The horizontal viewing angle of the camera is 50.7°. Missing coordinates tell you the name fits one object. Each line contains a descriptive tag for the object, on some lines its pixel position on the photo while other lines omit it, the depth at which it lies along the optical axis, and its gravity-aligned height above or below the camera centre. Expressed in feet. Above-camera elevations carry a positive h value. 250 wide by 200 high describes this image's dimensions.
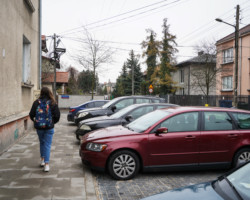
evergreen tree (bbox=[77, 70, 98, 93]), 214.07 +7.29
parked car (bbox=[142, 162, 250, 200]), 7.71 -2.98
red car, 17.02 -3.32
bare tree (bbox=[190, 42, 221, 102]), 84.07 +10.15
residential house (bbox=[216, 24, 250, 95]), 80.74 +10.33
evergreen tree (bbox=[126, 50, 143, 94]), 178.40 +11.03
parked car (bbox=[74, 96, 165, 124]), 34.17 -1.30
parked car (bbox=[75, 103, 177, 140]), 24.95 -2.46
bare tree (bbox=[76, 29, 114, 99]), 93.44 +11.75
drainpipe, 44.80 +11.39
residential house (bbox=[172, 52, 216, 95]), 84.48 +7.97
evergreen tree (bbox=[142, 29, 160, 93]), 132.16 +20.67
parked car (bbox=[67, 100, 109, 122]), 47.81 -2.53
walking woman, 17.88 -1.70
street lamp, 56.34 +10.85
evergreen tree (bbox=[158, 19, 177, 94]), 124.36 +14.23
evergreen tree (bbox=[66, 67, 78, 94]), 179.52 +8.61
